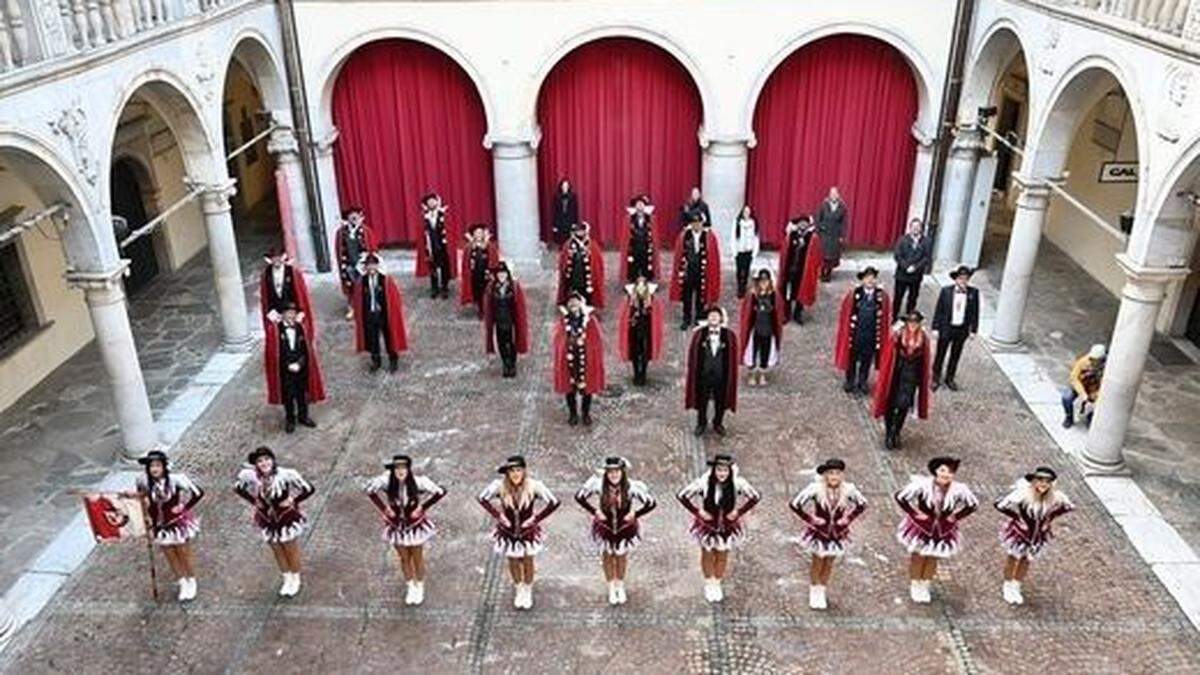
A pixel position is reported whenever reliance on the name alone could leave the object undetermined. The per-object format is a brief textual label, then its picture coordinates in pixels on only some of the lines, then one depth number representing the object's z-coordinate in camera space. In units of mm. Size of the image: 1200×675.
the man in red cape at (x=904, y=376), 9555
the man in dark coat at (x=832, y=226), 13680
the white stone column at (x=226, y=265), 11703
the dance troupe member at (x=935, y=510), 7316
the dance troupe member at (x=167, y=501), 7492
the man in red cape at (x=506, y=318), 11227
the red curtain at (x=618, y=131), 14422
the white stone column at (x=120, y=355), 9328
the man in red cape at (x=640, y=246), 13336
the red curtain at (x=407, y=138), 14461
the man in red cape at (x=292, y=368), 10242
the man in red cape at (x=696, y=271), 12352
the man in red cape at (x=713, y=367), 9656
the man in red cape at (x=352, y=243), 12875
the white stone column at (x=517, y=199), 14336
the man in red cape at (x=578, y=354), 10188
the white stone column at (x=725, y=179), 14250
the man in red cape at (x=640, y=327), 10812
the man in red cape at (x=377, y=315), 11508
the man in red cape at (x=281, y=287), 11477
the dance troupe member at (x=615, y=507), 7305
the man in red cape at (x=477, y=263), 12641
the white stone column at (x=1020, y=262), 11352
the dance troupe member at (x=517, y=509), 7301
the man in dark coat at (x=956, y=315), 10609
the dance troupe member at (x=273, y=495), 7512
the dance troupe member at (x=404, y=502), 7461
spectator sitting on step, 10156
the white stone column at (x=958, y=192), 13898
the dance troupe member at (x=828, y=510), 7293
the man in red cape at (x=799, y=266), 12570
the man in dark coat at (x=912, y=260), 12117
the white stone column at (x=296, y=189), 14195
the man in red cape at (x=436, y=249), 13539
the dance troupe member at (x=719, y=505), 7303
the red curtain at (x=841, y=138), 14203
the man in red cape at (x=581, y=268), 12469
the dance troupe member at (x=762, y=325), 10742
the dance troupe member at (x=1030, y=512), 7266
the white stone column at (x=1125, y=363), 8977
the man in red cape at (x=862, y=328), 10617
